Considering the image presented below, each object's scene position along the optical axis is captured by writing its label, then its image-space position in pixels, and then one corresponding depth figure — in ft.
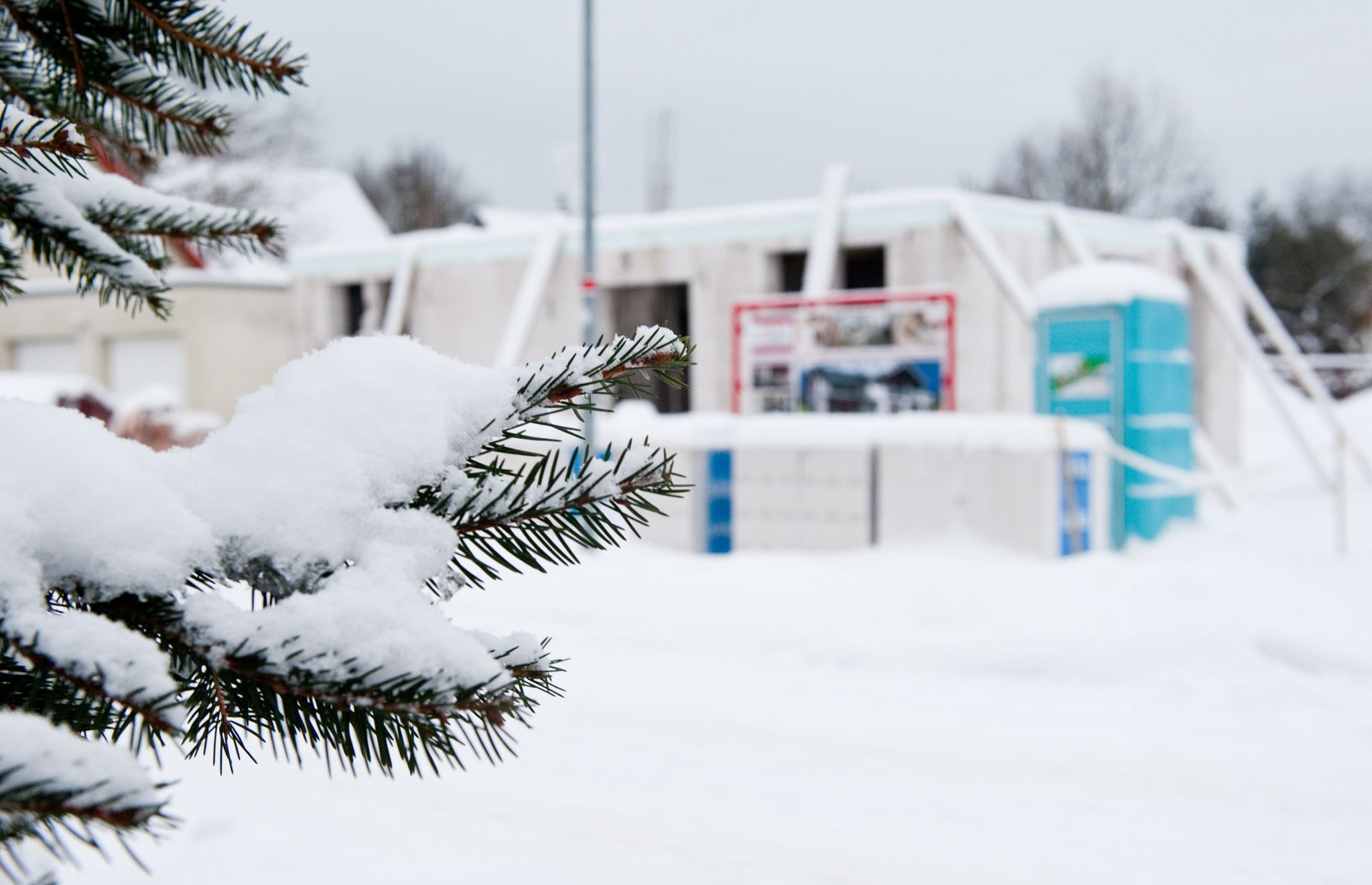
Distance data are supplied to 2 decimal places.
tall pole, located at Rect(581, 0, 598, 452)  35.47
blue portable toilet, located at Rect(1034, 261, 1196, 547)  35.22
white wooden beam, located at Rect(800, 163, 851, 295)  52.06
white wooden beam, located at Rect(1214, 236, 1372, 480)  55.57
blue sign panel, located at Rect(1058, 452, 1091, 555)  31.76
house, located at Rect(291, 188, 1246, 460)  46.37
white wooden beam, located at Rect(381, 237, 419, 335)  67.00
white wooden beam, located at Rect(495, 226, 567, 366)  61.16
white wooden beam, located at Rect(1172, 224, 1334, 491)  53.47
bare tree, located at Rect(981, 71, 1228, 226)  131.95
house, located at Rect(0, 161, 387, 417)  76.33
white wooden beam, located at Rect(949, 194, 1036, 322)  50.44
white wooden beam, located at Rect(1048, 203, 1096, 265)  54.54
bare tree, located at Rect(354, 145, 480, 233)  179.63
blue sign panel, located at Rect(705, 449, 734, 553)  34.58
